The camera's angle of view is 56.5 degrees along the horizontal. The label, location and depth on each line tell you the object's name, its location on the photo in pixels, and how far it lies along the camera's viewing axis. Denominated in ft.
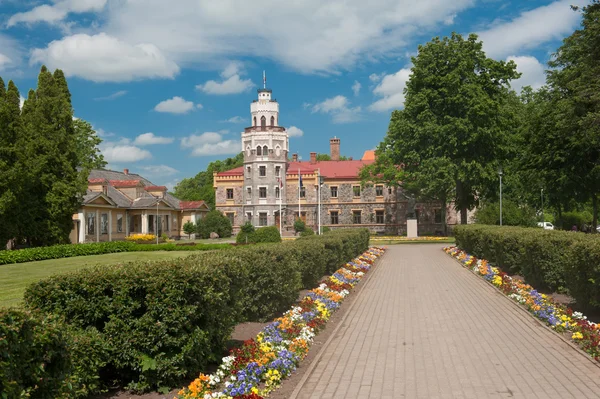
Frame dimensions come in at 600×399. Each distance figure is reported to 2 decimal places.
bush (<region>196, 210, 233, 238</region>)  188.24
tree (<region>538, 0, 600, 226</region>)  95.09
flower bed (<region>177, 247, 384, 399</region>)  22.41
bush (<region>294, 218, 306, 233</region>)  200.96
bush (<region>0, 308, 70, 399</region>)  13.97
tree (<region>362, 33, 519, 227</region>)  139.74
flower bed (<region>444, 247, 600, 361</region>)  30.86
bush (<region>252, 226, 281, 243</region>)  105.50
